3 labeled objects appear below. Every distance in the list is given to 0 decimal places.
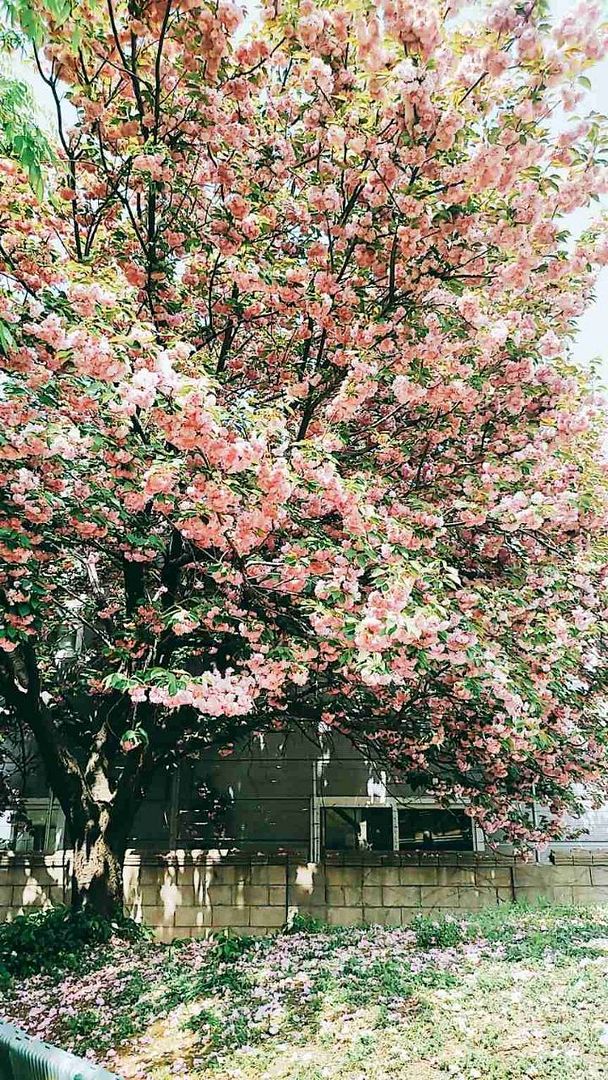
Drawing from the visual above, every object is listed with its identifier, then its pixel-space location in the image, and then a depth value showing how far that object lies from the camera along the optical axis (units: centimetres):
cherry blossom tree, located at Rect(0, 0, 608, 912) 504
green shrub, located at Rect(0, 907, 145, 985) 754
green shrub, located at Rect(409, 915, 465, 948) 734
